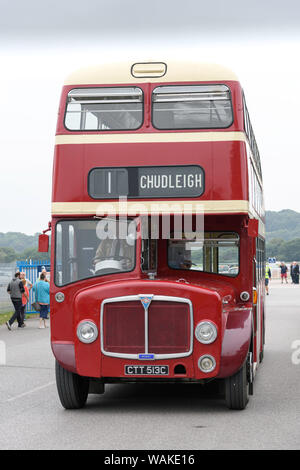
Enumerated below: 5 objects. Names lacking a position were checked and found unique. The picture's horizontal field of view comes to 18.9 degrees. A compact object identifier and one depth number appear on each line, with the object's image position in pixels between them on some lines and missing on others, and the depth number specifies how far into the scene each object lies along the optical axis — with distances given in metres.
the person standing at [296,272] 58.03
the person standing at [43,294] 24.53
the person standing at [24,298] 24.89
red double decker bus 9.55
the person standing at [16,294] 23.98
